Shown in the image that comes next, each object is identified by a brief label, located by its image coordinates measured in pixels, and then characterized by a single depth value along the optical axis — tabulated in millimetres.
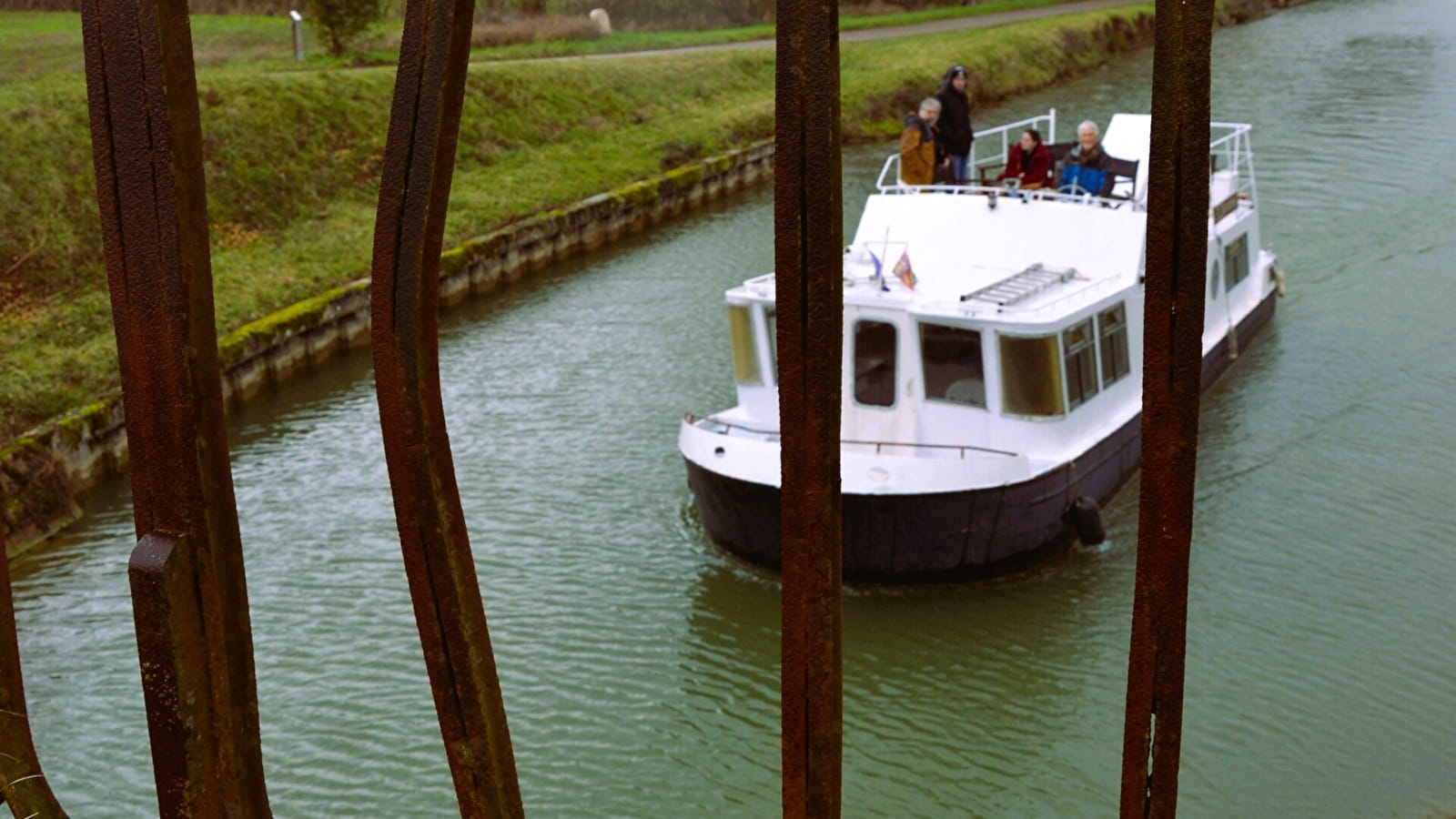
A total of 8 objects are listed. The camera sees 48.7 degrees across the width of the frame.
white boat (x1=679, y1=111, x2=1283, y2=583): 11273
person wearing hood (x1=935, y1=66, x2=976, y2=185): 14180
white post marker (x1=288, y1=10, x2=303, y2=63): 29769
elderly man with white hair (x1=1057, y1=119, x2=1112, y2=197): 14211
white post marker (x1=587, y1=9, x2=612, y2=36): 35719
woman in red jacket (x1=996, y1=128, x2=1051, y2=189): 14227
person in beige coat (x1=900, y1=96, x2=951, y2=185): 14023
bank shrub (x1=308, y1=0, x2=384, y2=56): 29672
